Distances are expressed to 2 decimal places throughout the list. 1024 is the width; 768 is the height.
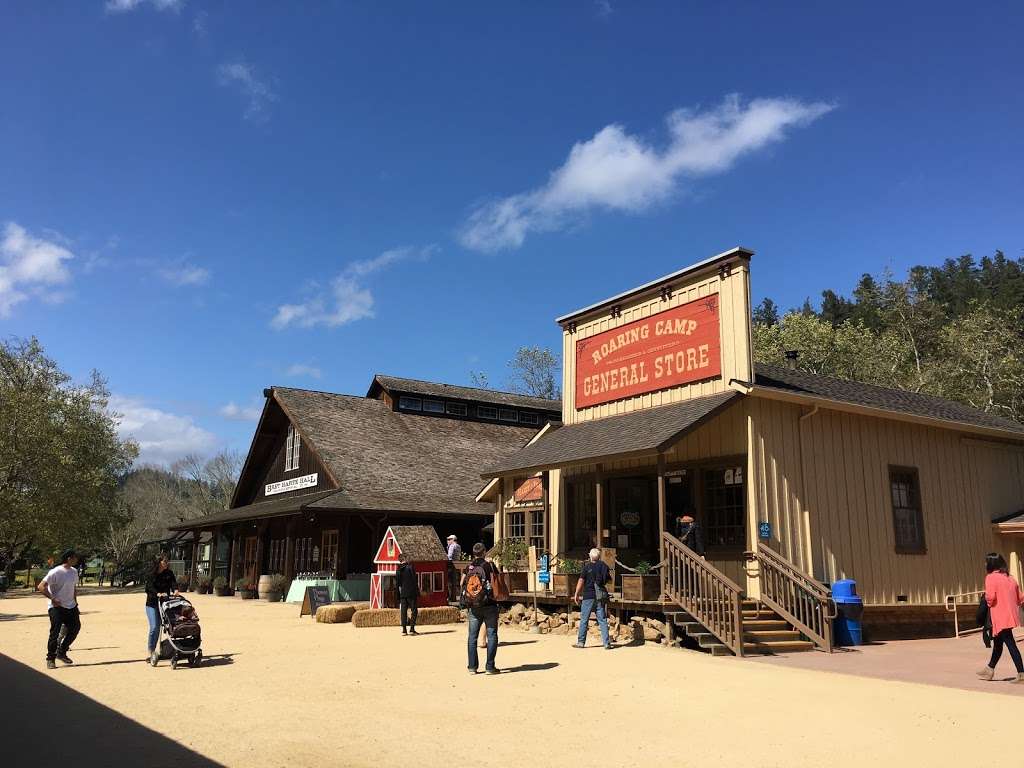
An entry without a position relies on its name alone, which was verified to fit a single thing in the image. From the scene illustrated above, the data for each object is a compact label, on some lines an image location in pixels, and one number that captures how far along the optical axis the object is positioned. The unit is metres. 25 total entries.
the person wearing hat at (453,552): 19.91
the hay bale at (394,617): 17.39
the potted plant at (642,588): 13.50
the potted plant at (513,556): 18.25
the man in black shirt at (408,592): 15.79
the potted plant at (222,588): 30.64
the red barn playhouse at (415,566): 18.30
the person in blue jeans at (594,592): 12.80
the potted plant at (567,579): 15.53
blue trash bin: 13.55
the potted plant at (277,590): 26.42
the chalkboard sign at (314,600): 20.38
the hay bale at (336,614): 18.27
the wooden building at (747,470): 14.17
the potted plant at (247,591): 27.72
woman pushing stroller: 11.15
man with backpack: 10.30
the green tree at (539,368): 60.66
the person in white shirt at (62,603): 10.86
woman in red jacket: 9.80
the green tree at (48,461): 33.06
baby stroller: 10.89
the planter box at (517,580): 17.80
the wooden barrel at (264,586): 26.58
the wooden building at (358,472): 25.12
